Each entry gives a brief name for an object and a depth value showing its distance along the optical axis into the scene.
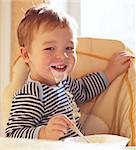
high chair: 1.20
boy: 1.13
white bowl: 0.84
